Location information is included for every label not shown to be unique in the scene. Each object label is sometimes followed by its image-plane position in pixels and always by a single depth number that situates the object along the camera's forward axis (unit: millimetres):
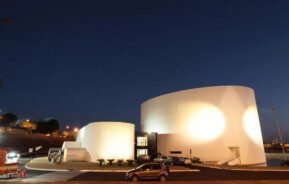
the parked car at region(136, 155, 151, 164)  40562
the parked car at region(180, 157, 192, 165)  39328
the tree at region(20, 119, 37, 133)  146000
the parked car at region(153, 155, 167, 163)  38538
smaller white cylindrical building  41312
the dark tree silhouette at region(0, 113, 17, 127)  136250
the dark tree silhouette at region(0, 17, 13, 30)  14270
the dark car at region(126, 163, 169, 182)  19359
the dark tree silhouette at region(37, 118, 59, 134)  140500
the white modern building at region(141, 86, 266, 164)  48906
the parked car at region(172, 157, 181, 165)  38906
